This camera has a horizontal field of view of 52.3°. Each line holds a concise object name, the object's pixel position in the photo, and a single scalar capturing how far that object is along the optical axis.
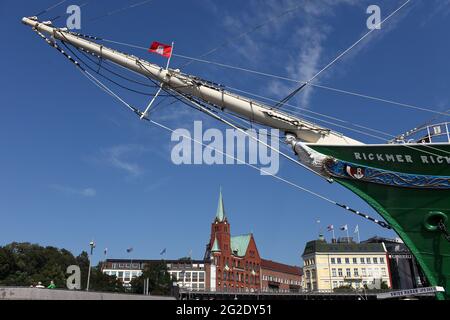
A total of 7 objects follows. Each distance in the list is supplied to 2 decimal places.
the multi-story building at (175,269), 139.75
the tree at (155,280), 102.75
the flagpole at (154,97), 19.53
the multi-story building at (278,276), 156.50
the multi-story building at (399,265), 83.00
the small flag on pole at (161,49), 20.20
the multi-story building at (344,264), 125.25
